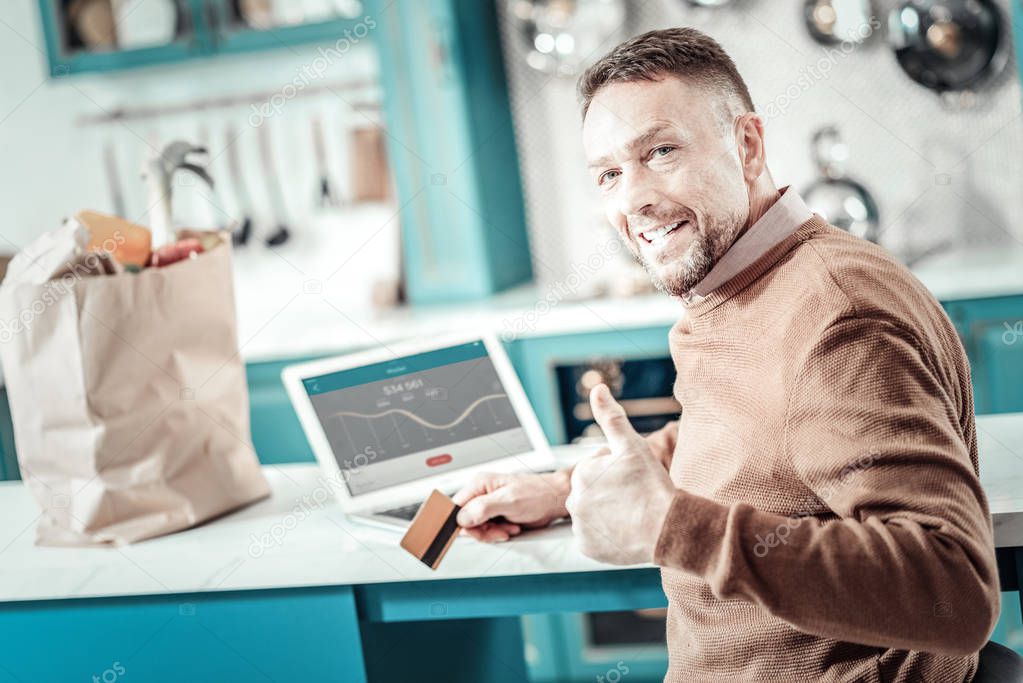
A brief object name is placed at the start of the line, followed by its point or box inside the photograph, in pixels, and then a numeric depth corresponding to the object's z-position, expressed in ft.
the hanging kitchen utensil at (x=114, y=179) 12.75
